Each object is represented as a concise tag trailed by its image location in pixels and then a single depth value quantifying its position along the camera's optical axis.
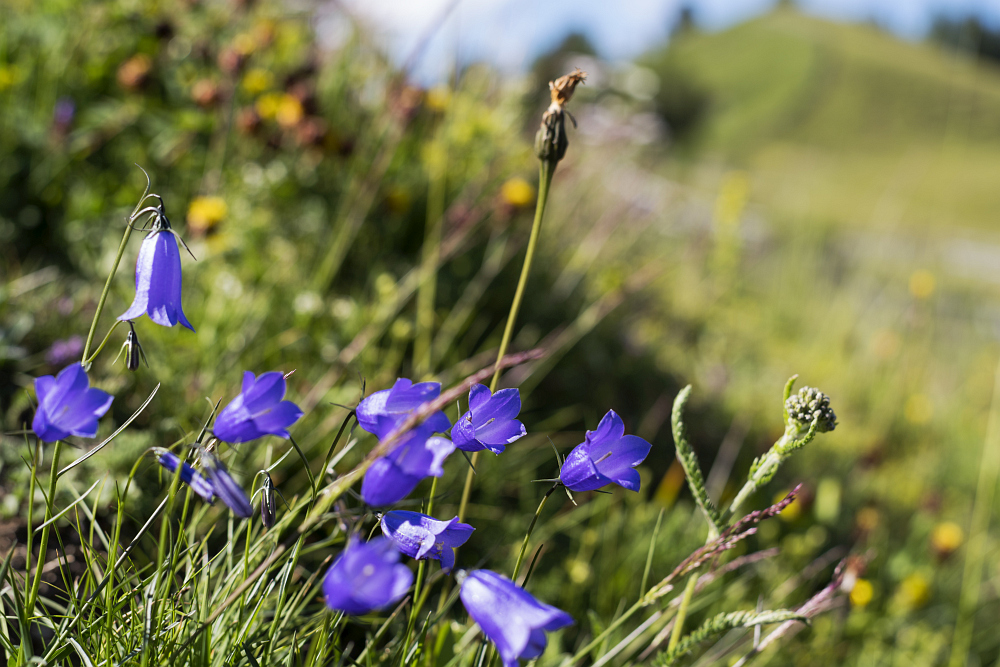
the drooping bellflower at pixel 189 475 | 0.24
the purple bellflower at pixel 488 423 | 0.25
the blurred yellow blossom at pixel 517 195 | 1.59
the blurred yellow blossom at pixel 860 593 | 0.47
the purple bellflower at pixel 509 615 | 0.23
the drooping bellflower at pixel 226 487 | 0.23
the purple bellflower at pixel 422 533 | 0.24
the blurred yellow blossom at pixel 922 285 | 2.58
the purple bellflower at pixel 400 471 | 0.23
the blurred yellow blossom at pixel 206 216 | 0.53
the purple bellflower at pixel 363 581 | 0.22
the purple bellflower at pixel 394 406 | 0.24
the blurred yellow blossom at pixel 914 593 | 0.55
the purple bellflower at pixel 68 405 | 0.23
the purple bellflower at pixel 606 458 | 0.25
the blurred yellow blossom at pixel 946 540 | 1.60
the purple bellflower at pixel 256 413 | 0.24
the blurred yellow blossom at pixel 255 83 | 1.82
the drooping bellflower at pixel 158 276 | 0.26
